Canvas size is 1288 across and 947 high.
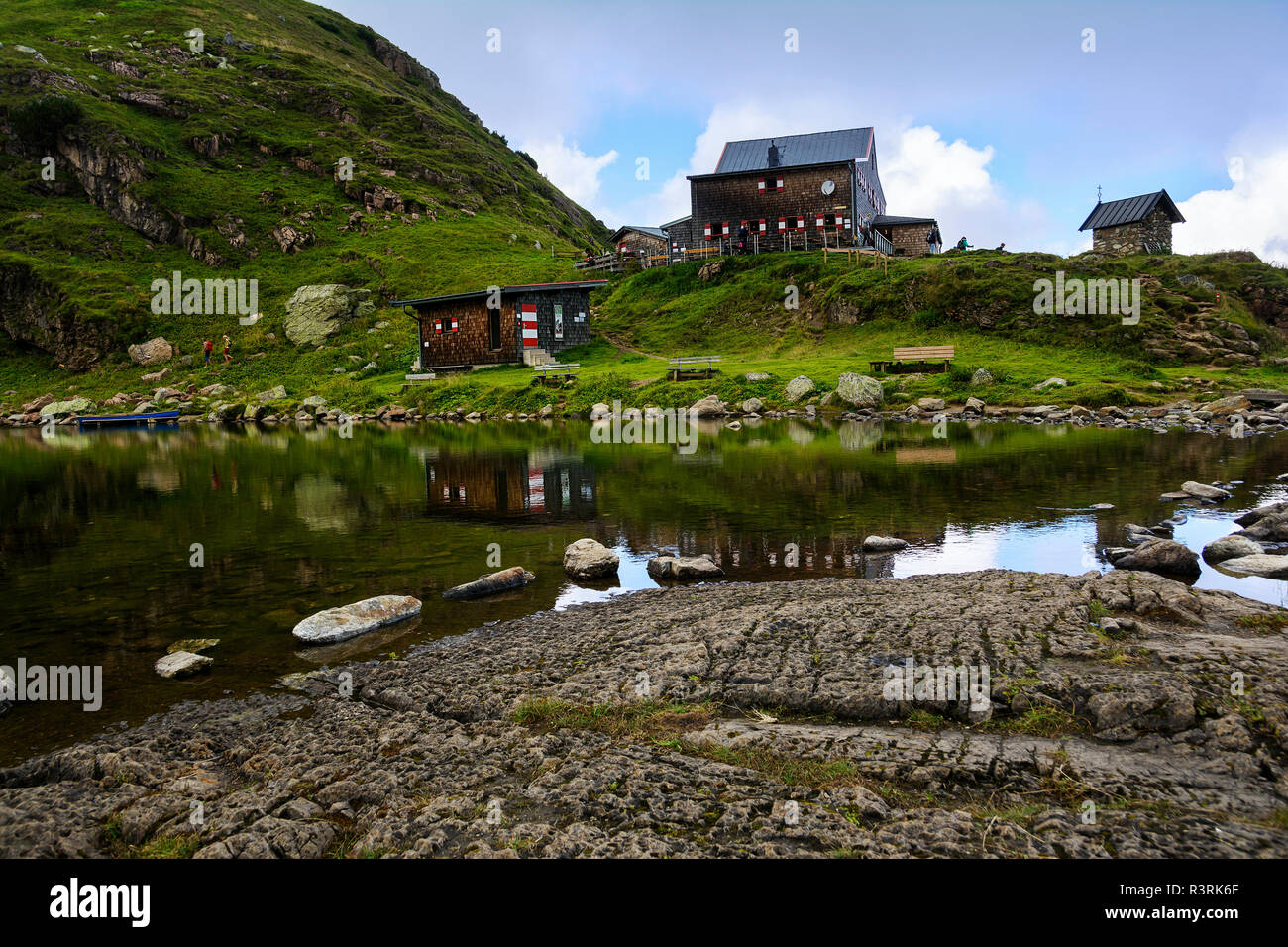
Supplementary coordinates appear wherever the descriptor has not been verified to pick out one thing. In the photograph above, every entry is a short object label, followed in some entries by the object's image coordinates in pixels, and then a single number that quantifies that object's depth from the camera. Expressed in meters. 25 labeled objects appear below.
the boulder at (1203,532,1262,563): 11.75
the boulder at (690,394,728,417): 41.97
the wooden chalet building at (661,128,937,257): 67.69
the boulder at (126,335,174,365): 69.19
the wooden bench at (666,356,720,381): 47.05
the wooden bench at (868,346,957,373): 42.66
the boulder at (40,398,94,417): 61.03
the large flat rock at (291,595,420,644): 10.21
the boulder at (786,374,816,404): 42.41
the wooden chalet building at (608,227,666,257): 84.06
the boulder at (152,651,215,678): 9.19
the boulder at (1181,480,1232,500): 16.61
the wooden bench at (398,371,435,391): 56.75
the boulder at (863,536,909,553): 13.77
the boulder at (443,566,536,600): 12.05
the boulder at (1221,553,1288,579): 10.99
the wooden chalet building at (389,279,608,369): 58.91
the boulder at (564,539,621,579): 13.02
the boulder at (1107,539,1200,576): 11.07
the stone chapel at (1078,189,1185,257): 61.34
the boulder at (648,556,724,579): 12.62
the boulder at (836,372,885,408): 40.28
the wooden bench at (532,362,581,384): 52.39
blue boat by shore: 57.50
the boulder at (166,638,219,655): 10.02
